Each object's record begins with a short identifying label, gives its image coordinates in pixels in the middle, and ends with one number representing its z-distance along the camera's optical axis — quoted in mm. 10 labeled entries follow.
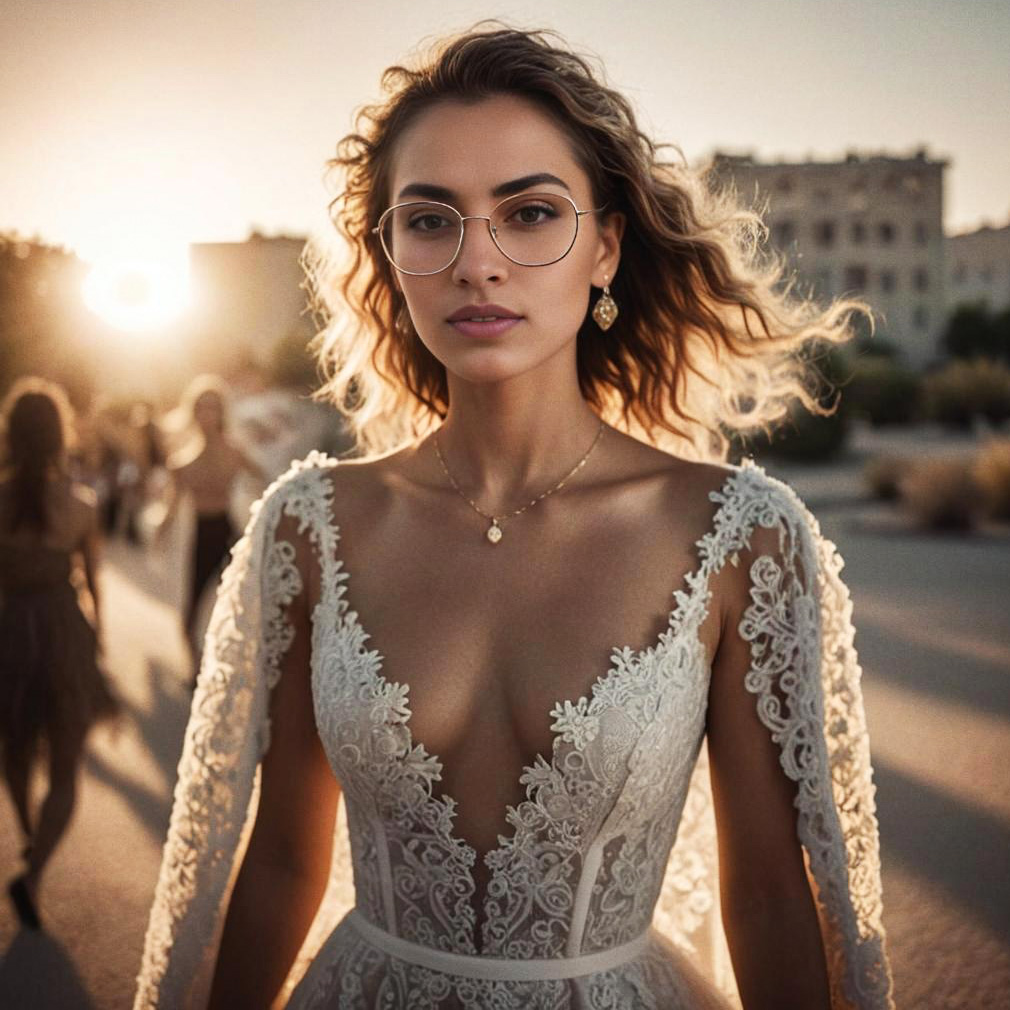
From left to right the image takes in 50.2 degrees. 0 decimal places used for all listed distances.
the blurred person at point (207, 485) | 7617
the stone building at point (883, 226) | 52219
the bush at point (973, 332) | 48188
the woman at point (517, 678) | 1678
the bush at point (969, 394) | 26438
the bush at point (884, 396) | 30172
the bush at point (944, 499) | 13984
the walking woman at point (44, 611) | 4473
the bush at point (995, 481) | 14320
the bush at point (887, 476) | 17297
